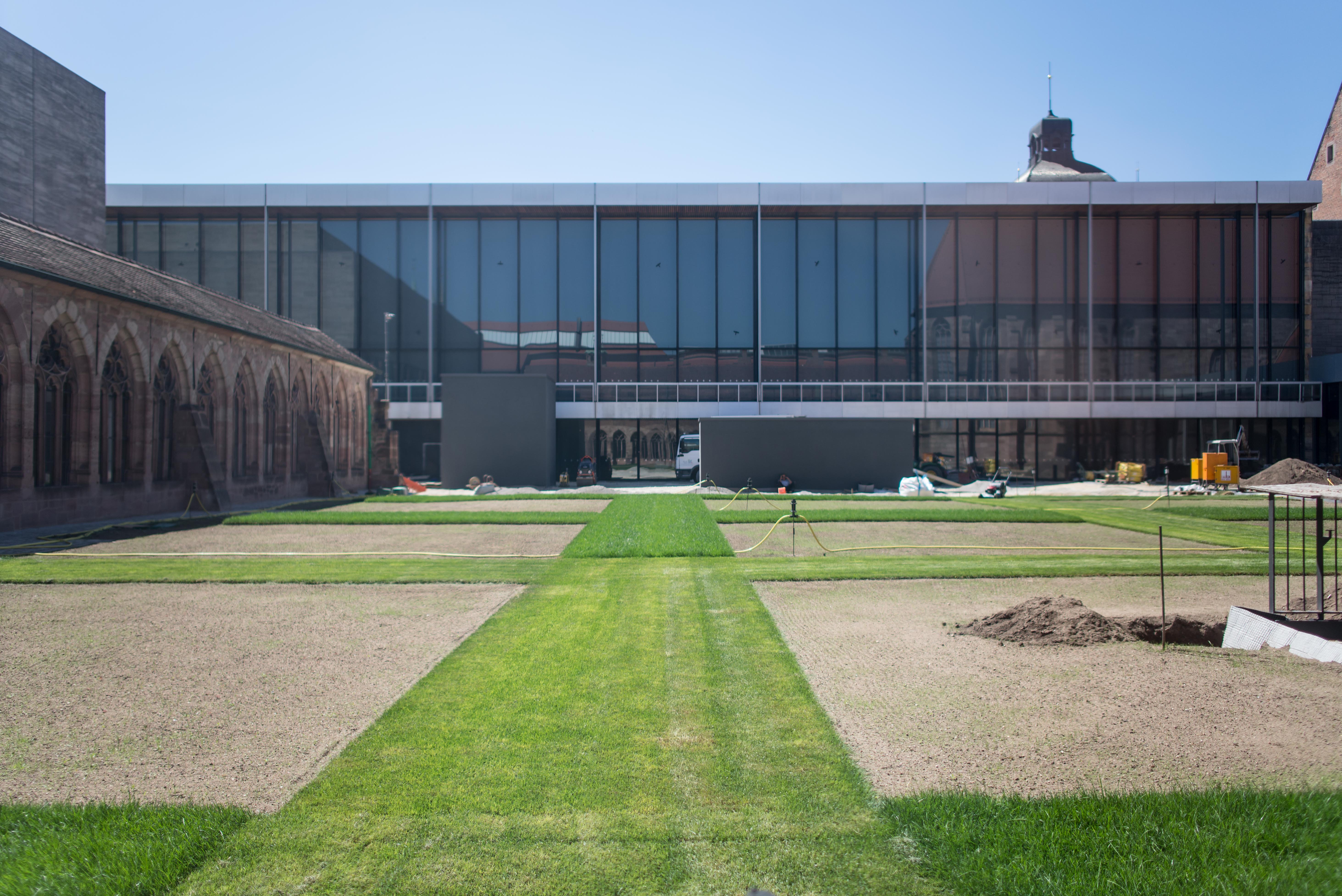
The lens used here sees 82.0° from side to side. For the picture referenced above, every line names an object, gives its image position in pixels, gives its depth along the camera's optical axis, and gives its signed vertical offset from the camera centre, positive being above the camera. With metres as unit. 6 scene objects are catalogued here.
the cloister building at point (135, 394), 18.66 +1.76
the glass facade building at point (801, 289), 43.59 +9.46
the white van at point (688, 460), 39.97 -0.36
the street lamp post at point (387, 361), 44.03 +5.27
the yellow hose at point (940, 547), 16.11 -2.03
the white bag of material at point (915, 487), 32.62 -1.44
